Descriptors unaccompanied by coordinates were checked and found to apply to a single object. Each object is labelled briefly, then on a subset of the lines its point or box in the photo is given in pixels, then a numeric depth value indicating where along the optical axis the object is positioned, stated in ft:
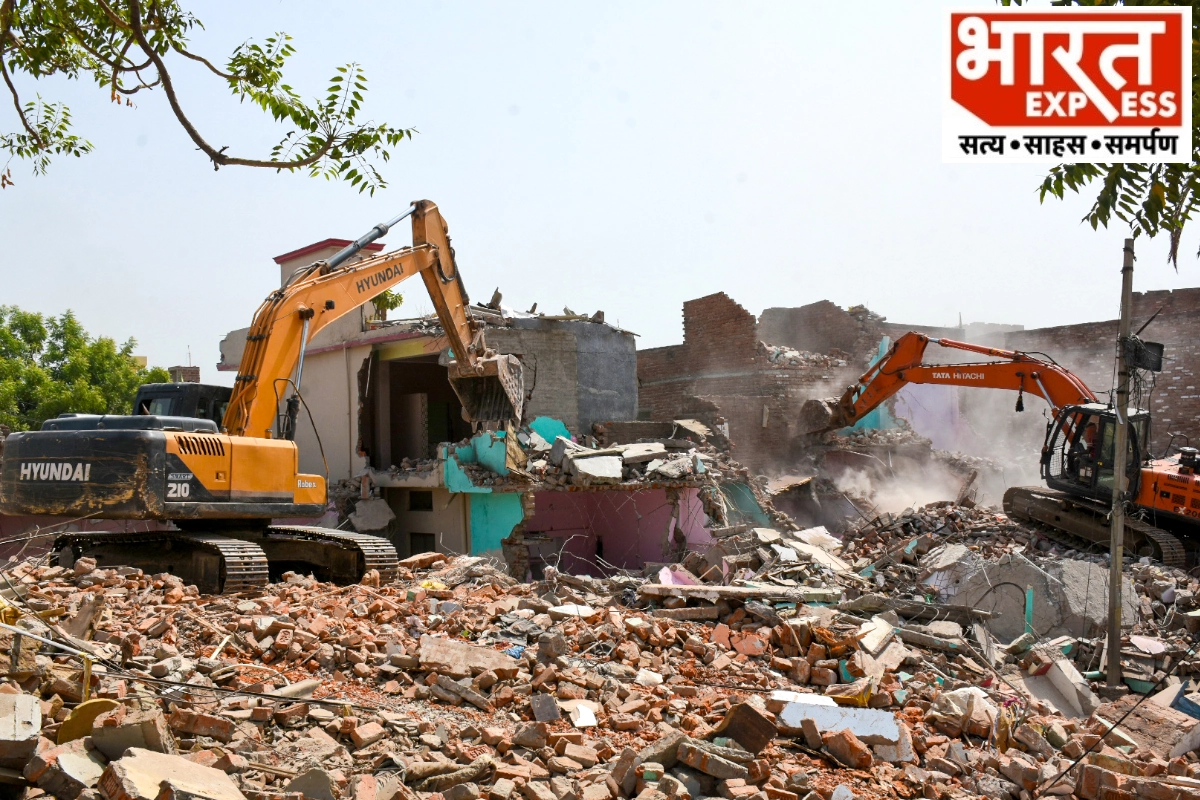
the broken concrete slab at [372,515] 52.95
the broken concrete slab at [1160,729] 20.10
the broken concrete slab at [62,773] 11.82
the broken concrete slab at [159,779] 11.36
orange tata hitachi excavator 39.73
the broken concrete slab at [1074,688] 22.97
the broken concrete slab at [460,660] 19.81
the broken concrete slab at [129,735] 13.16
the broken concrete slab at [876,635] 22.99
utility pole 21.77
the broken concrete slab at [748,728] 16.93
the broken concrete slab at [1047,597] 28.55
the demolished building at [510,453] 50.67
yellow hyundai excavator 27.20
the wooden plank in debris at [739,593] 27.25
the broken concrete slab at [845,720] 18.24
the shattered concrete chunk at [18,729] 11.69
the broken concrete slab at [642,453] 52.06
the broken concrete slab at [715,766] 15.64
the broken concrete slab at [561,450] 50.78
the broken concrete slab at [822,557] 38.09
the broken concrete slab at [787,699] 18.94
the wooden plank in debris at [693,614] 26.55
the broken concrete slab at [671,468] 51.65
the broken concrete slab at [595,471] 49.75
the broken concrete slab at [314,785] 13.46
